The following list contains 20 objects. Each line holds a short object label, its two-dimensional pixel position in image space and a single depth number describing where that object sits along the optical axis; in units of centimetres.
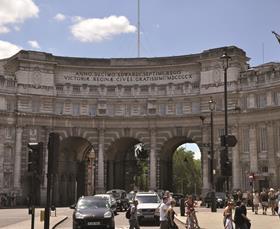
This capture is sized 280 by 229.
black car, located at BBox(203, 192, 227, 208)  5132
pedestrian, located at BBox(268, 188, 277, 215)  3699
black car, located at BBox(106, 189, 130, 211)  4781
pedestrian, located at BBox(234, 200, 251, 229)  1809
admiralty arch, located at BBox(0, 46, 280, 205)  6234
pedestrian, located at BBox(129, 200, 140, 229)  2386
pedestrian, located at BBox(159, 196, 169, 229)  2109
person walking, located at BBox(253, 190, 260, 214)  3870
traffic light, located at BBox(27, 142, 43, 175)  1902
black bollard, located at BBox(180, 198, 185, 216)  3812
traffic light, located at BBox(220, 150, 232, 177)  2295
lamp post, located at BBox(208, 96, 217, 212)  4028
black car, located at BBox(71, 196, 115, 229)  2559
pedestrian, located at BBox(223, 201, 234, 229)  1780
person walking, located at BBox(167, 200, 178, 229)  2069
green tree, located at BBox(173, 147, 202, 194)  11689
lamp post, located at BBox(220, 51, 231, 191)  2424
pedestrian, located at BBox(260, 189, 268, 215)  3754
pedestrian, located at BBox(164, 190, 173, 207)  2165
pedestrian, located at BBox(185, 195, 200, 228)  2612
